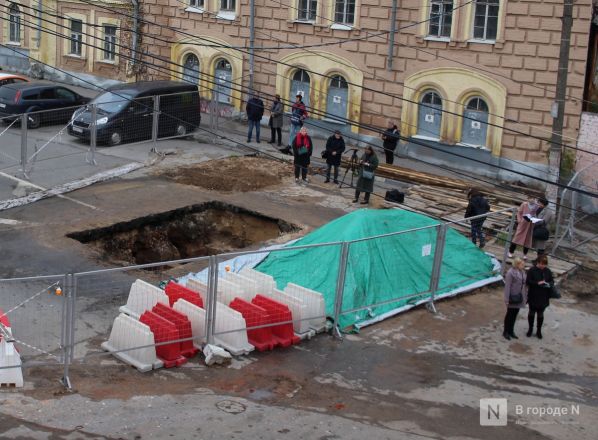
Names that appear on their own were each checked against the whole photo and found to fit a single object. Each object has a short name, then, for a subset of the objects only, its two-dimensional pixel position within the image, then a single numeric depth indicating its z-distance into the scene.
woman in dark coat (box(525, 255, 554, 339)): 16.33
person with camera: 23.80
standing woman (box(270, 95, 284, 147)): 28.73
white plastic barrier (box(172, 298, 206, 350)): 14.79
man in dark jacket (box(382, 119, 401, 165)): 28.17
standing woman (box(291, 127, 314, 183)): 25.47
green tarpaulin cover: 17.11
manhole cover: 12.89
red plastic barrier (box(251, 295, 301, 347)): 15.46
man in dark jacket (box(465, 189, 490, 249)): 21.02
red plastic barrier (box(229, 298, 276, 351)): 15.23
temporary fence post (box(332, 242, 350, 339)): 16.03
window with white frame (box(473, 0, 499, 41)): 27.95
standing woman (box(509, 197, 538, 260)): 20.94
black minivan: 27.56
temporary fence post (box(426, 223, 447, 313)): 17.89
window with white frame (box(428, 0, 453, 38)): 28.80
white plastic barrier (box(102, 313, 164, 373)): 14.02
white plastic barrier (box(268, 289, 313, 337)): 15.88
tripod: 25.93
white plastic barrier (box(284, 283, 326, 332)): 16.03
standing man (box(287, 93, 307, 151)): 28.38
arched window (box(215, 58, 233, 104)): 33.81
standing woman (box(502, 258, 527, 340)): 16.34
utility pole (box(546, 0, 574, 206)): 21.45
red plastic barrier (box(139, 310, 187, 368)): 14.27
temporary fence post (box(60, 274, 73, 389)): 13.20
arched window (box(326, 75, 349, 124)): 31.19
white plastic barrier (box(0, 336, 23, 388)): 12.89
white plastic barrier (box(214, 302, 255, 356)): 14.90
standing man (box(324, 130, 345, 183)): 25.52
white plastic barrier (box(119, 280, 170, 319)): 15.55
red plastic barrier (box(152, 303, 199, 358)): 14.52
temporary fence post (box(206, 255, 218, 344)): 14.51
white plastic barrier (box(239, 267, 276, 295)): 16.27
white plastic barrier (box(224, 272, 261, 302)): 16.05
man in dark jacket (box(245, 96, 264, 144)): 29.31
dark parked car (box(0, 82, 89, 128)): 30.50
